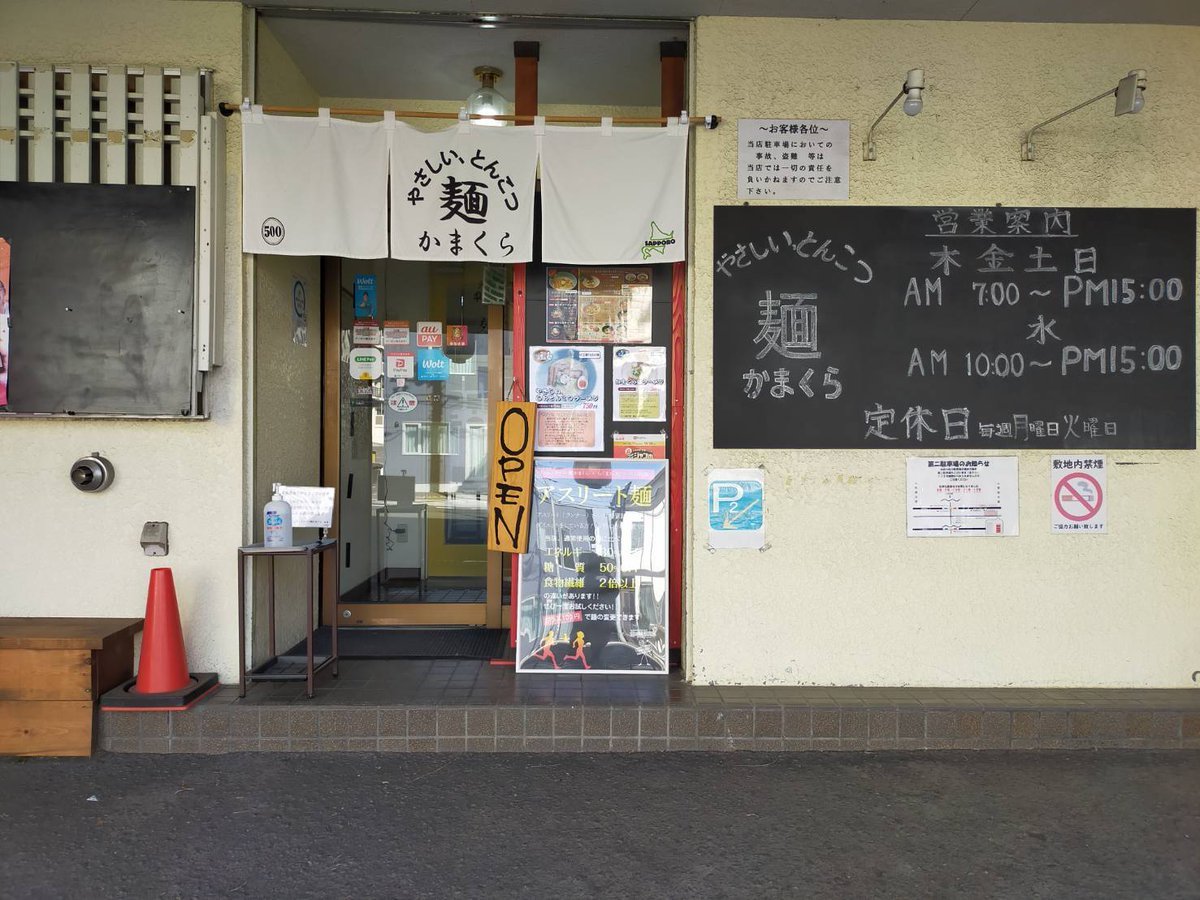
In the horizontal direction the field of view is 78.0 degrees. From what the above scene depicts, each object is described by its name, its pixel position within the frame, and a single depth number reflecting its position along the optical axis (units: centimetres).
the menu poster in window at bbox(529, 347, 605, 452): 478
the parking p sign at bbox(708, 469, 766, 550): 440
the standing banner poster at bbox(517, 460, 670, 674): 465
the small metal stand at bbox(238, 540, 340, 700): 416
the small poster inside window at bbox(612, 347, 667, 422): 484
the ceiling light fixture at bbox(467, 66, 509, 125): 498
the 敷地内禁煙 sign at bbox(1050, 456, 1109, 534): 445
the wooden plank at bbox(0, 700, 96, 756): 382
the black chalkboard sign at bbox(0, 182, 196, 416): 415
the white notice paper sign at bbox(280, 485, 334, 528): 439
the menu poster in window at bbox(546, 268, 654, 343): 480
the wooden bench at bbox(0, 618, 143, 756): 381
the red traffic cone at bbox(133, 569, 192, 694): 401
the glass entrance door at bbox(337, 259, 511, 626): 584
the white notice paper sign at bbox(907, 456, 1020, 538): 443
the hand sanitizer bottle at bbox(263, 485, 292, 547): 426
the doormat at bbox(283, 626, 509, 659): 508
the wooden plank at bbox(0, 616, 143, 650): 380
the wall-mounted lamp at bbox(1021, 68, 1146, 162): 385
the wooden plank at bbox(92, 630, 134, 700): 392
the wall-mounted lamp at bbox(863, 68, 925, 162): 372
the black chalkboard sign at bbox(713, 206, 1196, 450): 440
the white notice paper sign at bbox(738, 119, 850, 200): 439
